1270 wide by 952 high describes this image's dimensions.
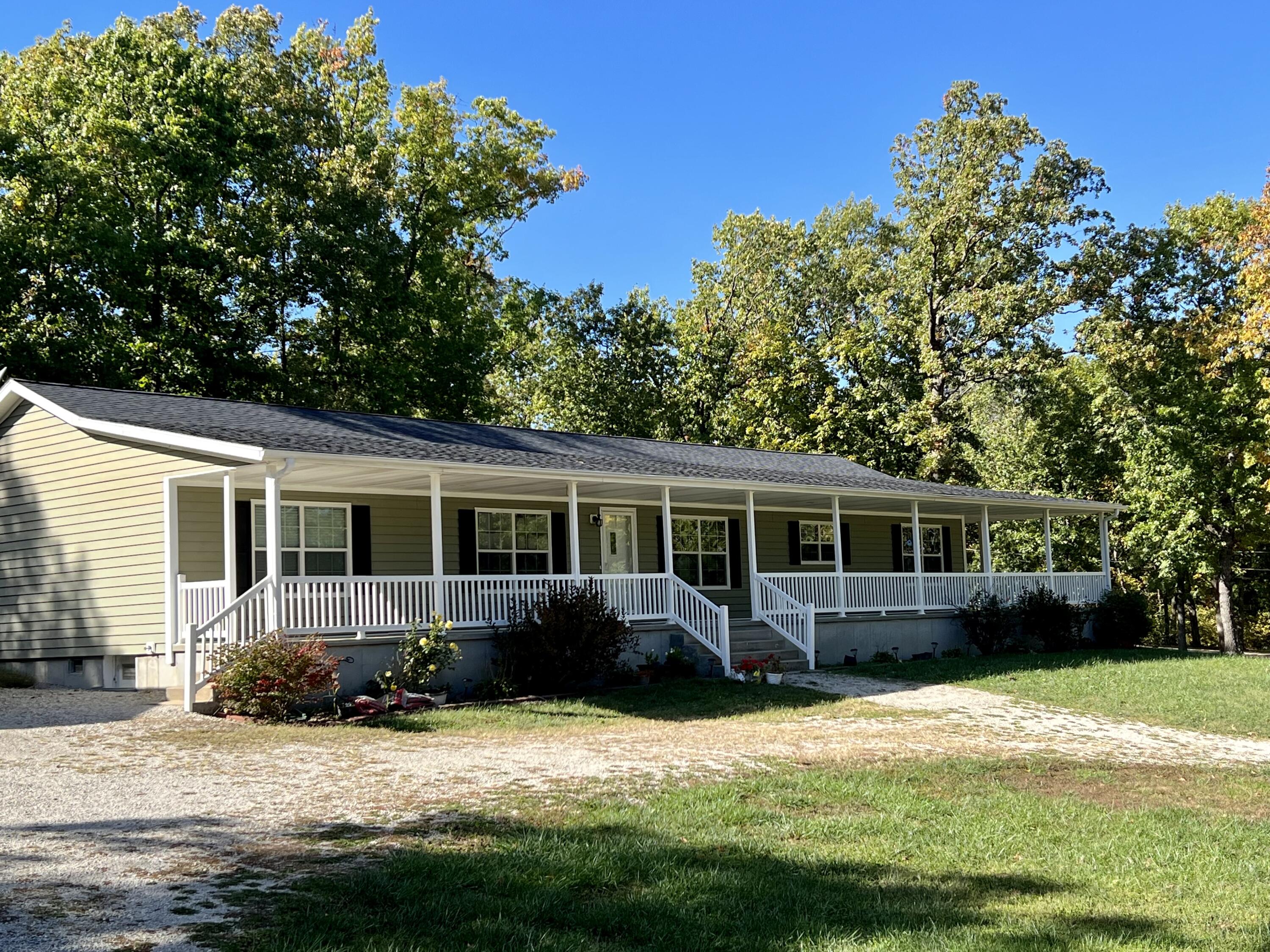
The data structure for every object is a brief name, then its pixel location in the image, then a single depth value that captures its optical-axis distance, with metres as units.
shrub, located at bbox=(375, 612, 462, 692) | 13.85
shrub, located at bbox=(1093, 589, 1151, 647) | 24.67
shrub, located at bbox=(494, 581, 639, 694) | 14.91
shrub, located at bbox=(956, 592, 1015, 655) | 22.38
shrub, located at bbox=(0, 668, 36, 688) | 15.63
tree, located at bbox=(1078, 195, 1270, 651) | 28.77
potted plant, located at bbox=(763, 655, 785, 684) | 16.66
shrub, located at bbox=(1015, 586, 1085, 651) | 23.22
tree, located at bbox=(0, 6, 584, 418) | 25.03
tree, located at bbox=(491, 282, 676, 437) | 38.06
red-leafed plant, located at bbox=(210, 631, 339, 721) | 11.85
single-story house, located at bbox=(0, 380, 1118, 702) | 13.98
